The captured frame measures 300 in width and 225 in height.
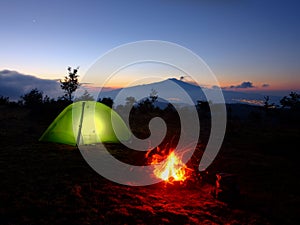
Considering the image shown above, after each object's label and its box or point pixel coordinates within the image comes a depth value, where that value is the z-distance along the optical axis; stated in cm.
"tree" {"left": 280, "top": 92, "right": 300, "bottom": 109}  3000
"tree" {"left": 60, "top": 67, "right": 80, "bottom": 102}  3562
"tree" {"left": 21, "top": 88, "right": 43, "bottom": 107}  3322
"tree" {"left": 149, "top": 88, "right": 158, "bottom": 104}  3573
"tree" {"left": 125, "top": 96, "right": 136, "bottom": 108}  3436
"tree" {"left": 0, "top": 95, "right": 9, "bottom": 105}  3058
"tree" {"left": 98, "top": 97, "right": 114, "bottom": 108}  3167
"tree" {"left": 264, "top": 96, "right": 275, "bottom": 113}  3156
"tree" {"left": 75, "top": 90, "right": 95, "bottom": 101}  3425
